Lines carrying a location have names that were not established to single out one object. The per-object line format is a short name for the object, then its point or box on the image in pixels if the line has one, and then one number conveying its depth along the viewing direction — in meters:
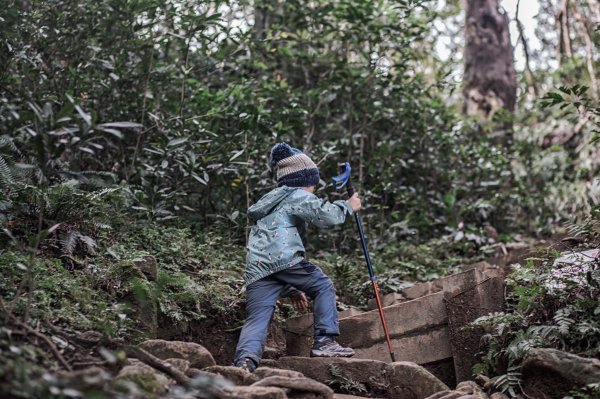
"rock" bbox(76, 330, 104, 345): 3.45
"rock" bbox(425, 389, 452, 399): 3.84
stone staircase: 4.84
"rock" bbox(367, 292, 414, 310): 6.19
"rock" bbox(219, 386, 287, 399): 3.13
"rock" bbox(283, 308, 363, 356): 5.33
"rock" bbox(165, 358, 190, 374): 3.50
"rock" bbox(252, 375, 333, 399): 3.52
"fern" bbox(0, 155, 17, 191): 4.94
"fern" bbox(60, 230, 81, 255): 4.79
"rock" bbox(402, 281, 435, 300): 6.19
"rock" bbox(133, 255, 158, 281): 4.95
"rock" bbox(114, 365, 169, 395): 2.99
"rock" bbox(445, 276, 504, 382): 4.73
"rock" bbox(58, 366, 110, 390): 2.48
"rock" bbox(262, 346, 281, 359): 5.31
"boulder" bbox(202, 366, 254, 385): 3.76
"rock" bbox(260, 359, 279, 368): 4.72
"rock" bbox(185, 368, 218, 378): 3.51
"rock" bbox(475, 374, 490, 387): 4.34
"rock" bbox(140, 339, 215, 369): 3.78
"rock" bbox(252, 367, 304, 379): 3.82
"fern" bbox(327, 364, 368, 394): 4.34
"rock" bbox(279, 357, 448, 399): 4.23
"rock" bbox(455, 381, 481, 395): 4.04
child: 4.71
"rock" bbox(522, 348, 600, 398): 3.74
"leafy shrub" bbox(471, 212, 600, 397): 4.14
